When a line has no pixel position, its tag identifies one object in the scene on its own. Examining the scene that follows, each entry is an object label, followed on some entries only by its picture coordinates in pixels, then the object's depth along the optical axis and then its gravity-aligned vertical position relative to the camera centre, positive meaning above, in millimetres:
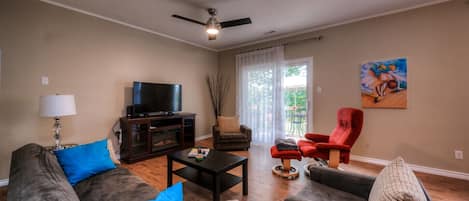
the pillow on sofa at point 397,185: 908 -414
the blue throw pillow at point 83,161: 1780 -549
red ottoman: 2730 -902
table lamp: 2361 -46
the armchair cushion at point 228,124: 4508 -490
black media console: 3529 -648
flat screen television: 3764 +95
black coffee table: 2051 -719
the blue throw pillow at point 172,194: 830 -391
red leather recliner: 2551 -541
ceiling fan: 2802 +1122
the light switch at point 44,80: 2885 +318
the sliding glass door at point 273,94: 4281 +198
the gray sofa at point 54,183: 977 -458
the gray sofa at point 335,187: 1498 -684
